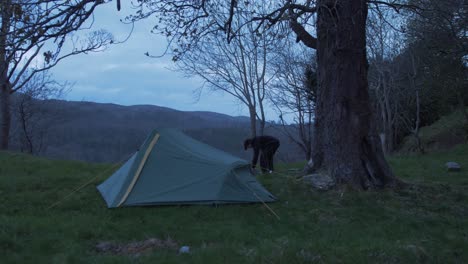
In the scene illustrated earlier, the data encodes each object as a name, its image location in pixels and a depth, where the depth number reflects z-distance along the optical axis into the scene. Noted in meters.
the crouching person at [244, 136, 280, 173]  12.84
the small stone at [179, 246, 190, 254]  6.16
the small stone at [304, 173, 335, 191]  9.95
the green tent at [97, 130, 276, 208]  8.98
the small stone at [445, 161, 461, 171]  14.45
